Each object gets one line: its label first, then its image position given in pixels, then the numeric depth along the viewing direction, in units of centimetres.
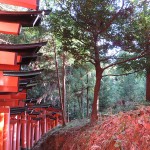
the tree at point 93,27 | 907
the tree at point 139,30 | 925
